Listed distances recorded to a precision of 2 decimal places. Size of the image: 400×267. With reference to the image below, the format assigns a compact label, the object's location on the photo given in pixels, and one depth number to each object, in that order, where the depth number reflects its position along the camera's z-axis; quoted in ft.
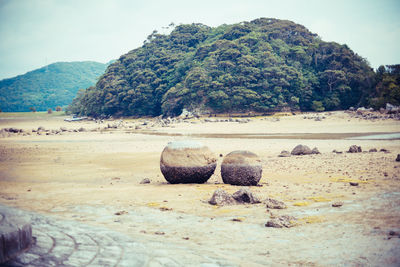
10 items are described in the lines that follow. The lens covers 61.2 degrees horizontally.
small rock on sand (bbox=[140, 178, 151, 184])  36.60
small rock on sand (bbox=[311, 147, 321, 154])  55.26
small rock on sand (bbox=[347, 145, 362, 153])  53.79
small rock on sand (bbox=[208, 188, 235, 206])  26.21
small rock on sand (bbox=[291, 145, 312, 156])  54.60
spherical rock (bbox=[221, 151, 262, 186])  33.17
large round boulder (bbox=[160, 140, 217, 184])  33.88
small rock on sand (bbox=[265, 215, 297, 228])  20.38
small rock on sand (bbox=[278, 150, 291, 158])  54.73
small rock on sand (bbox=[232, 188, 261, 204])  26.53
